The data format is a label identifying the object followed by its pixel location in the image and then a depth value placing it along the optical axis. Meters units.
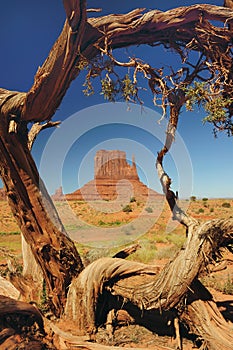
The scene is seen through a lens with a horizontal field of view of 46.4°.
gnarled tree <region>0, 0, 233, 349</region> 3.48
